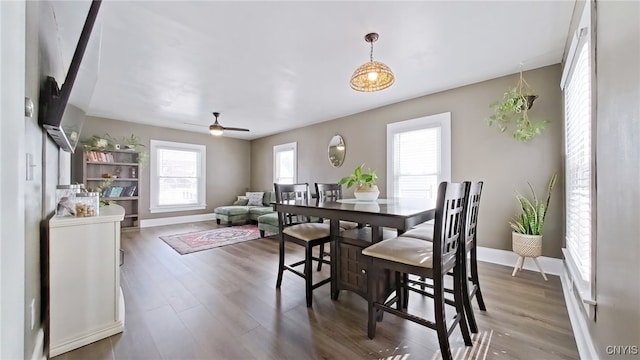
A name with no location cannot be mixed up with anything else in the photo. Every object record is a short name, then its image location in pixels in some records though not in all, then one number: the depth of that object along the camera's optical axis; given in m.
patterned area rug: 4.02
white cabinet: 1.57
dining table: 1.70
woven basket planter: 2.68
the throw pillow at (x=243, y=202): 6.74
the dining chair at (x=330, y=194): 2.89
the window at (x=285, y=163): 6.34
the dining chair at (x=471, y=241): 1.77
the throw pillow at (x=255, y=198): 6.53
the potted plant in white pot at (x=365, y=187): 2.56
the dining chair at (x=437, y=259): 1.44
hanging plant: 2.81
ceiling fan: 4.62
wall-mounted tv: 1.44
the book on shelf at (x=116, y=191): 5.40
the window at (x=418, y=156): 3.68
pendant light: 2.15
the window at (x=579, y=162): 1.53
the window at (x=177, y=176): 6.10
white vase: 2.68
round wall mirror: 5.17
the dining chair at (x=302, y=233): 2.18
